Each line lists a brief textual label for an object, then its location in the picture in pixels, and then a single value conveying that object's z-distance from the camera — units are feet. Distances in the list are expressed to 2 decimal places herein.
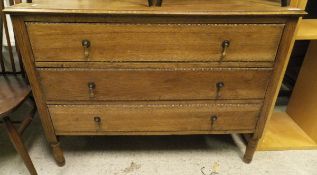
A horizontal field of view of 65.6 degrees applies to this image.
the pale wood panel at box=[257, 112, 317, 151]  4.95
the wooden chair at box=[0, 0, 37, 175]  3.53
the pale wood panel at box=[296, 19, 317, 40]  3.83
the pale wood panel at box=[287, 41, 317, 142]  5.05
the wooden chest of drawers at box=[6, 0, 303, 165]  3.09
